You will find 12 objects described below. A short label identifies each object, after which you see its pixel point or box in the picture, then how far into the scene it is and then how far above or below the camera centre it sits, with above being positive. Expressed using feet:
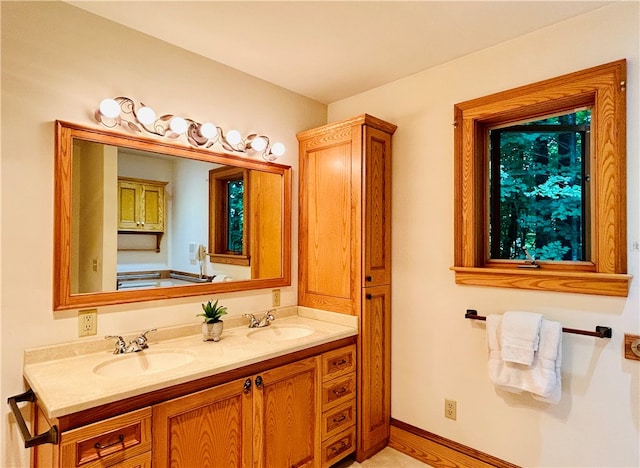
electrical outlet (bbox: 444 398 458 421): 7.28 -3.47
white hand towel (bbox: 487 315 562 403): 5.74 -2.20
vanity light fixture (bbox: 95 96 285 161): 5.84 +2.03
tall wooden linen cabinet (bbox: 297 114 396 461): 7.49 -0.13
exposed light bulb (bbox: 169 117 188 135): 6.53 +2.04
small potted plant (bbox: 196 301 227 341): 6.50 -1.55
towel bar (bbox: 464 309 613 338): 5.54 -1.48
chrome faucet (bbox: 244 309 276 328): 7.55 -1.75
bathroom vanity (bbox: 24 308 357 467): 4.23 -2.27
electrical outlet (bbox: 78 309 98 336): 5.60 -1.31
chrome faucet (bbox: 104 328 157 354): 5.69 -1.71
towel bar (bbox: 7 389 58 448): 4.00 -2.22
